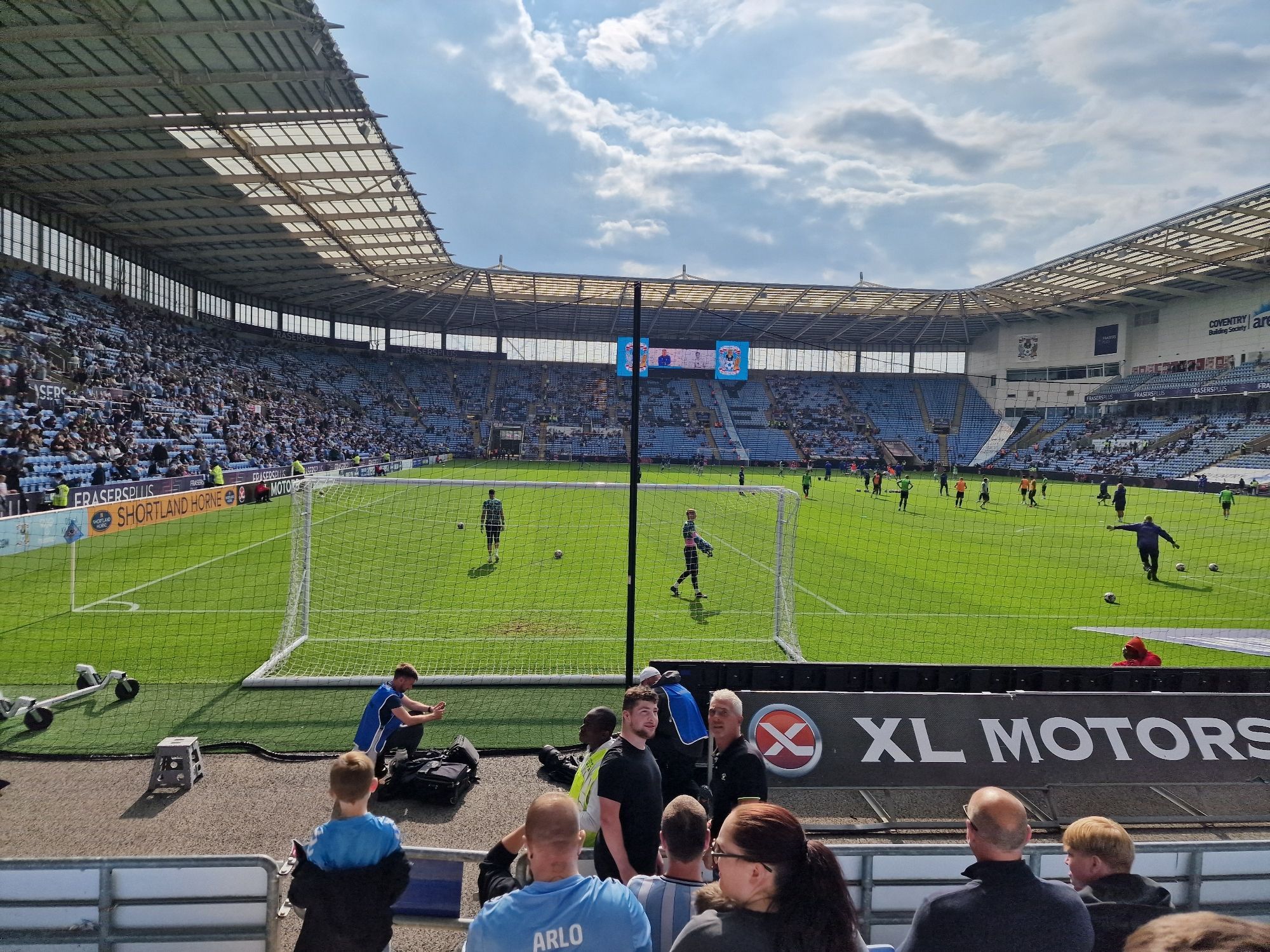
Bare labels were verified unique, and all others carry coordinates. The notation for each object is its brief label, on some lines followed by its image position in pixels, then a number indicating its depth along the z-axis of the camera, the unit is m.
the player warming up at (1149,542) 16.95
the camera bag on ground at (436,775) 6.54
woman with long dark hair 2.30
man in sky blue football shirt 2.56
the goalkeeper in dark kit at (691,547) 14.68
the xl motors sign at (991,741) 6.55
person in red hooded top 8.11
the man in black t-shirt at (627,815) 3.79
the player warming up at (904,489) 31.34
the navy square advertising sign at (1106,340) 61.44
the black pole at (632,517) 6.72
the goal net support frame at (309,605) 9.66
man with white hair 4.34
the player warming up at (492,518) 18.17
